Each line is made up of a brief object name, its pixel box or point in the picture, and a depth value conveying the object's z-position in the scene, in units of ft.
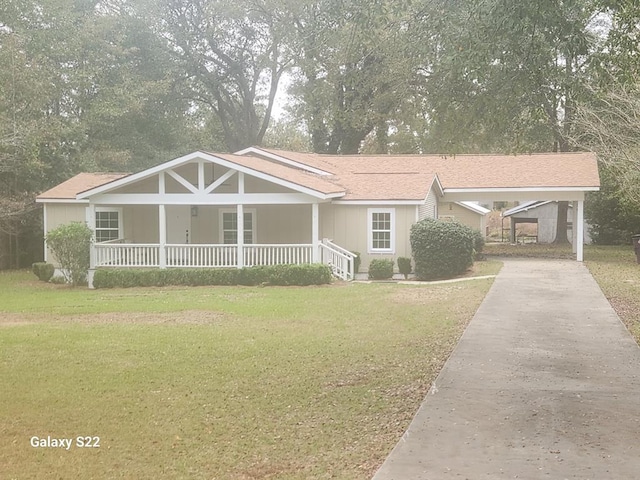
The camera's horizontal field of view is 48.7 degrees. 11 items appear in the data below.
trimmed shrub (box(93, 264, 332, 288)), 65.41
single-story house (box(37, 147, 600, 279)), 69.67
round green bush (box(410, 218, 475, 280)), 68.39
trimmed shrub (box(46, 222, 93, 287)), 68.64
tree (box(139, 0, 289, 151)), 113.80
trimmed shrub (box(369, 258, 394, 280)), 70.69
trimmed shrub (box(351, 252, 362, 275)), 72.79
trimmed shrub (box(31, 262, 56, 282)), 74.87
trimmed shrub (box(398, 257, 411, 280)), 71.61
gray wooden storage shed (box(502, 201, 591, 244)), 125.29
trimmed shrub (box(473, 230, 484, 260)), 83.59
